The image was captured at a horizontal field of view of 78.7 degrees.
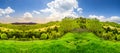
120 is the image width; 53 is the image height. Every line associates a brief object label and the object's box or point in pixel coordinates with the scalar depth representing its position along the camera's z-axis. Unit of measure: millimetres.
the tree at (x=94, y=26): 33895
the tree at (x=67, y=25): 33520
